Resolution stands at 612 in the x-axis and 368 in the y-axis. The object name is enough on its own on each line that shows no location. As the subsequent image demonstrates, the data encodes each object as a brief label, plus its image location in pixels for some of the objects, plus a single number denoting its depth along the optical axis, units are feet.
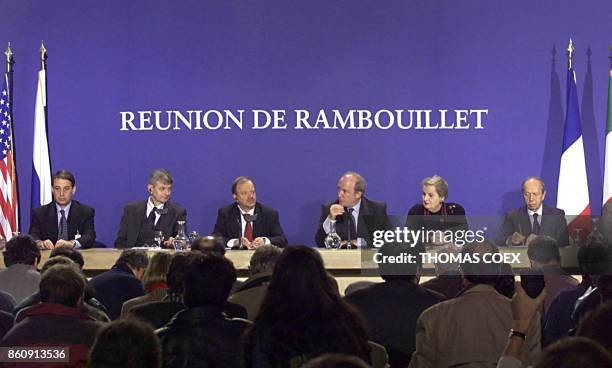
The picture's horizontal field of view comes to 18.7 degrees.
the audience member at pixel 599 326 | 15.65
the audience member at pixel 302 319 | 19.91
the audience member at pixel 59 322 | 22.30
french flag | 53.69
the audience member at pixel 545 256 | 29.61
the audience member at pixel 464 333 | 24.12
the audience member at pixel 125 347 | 16.61
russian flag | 55.64
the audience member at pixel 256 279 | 28.00
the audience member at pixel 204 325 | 20.79
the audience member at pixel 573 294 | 25.58
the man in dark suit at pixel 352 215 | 50.63
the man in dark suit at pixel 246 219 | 51.70
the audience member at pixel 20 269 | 33.67
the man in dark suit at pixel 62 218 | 51.65
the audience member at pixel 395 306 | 26.40
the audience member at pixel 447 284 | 31.10
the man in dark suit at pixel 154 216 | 51.92
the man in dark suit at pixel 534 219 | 51.16
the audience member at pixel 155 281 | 28.55
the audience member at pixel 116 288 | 32.23
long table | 45.98
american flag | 54.13
